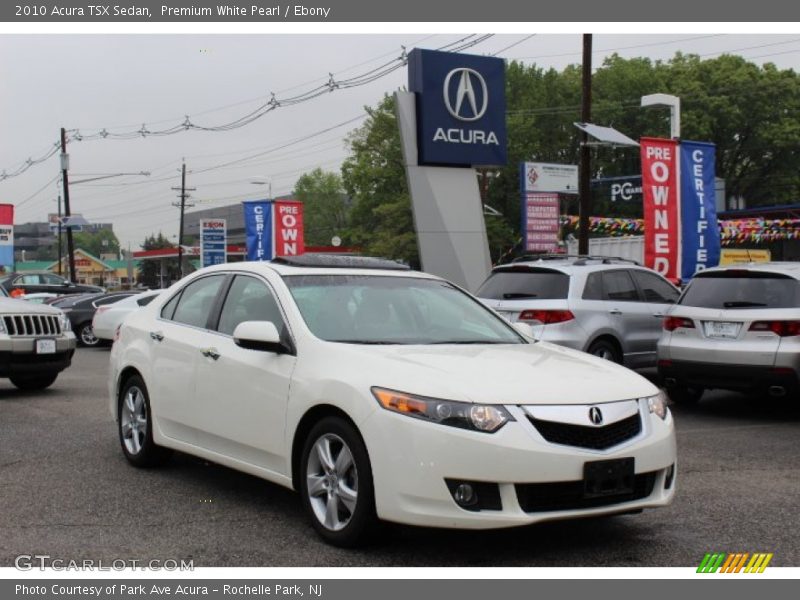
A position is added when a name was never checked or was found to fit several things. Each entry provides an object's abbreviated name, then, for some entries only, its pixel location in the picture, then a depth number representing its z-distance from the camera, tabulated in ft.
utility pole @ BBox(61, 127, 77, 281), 145.18
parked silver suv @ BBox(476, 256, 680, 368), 35.50
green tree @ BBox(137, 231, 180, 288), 300.63
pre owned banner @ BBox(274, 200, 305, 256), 103.14
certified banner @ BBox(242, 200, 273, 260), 101.40
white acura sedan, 14.40
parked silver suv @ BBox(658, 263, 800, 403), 29.81
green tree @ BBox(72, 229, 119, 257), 625.66
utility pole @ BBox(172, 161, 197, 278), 236.63
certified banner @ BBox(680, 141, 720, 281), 54.95
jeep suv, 37.11
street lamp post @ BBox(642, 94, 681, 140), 86.94
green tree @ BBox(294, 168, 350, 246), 374.84
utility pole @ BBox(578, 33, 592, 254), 69.87
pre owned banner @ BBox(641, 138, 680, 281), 54.24
